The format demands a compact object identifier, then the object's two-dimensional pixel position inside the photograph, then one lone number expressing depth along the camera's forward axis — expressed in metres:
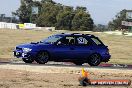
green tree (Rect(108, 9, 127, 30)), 185.52
